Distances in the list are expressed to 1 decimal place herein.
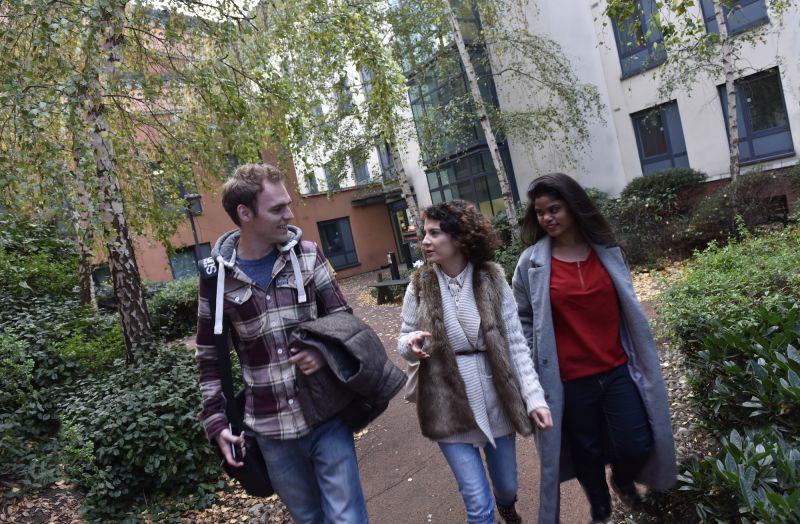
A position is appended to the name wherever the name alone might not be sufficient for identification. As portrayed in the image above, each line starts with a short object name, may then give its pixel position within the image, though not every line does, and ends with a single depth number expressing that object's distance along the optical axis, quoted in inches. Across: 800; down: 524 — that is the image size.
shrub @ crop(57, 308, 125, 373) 242.8
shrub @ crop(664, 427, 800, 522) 59.9
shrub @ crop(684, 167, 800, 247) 355.9
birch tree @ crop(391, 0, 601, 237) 479.8
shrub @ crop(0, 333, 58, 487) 182.7
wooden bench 514.9
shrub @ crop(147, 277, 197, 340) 518.6
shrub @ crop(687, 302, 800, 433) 85.0
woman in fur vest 100.8
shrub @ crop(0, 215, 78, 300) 320.2
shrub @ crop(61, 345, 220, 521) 159.5
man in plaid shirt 92.0
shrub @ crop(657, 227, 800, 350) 121.1
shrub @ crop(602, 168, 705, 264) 391.5
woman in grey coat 104.0
